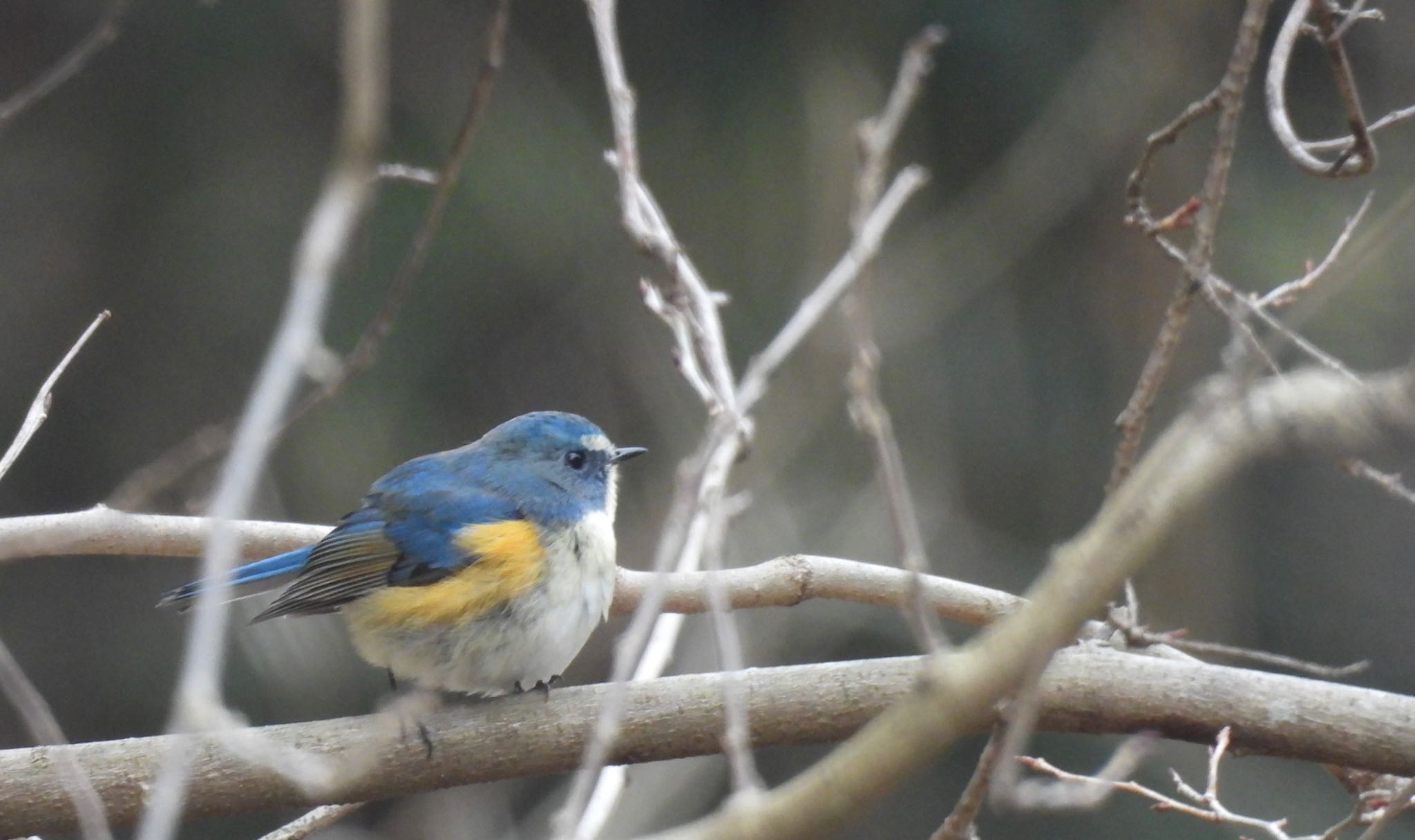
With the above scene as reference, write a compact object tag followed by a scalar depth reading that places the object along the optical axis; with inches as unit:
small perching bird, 275.3
